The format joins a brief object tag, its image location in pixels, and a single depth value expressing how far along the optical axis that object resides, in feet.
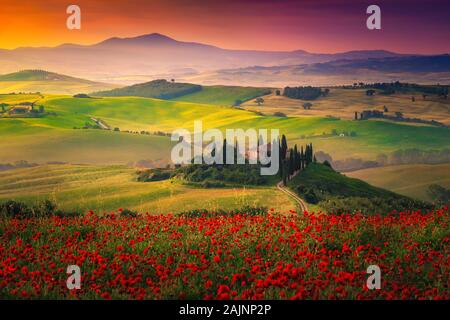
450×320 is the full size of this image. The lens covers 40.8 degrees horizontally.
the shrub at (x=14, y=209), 64.09
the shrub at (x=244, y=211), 74.15
